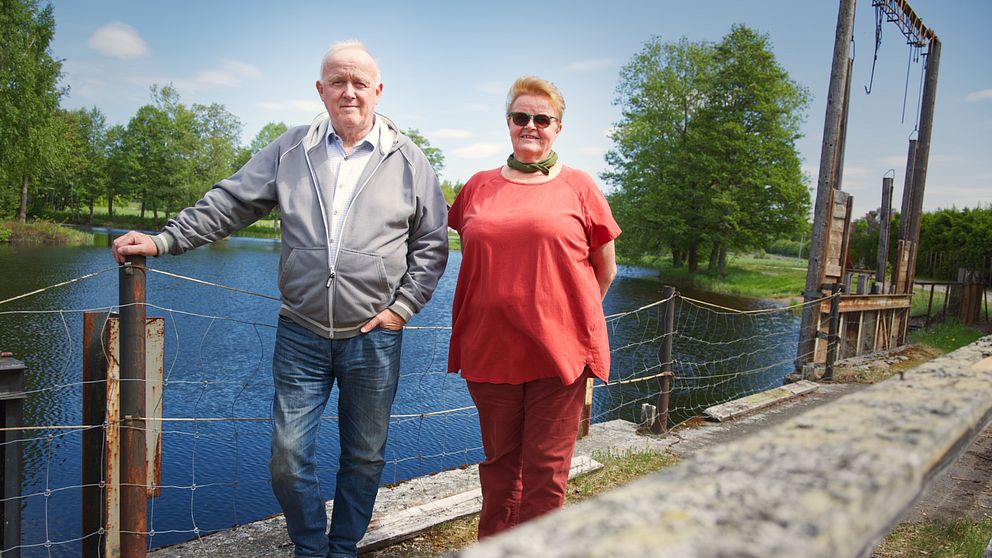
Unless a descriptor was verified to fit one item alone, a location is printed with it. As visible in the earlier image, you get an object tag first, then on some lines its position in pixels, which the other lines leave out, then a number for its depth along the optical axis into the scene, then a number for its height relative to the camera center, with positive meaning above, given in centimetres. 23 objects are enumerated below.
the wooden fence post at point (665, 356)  524 -92
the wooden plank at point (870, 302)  877 -70
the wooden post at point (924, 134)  1194 +217
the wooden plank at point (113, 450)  262 -96
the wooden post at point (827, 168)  820 +101
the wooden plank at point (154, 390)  276 -78
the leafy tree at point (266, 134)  6481 +743
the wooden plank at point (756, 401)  606 -151
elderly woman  235 -28
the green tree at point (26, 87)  2608 +427
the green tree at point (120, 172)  4888 +202
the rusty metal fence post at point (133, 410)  248 -80
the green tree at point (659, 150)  2911 +406
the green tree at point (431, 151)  5724 +640
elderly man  241 -16
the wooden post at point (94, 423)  264 -89
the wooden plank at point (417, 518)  304 -142
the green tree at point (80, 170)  4600 +195
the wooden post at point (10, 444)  265 -98
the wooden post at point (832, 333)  804 -98
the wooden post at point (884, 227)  1134 +47
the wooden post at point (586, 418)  500 -136
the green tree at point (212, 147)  4984 +458
